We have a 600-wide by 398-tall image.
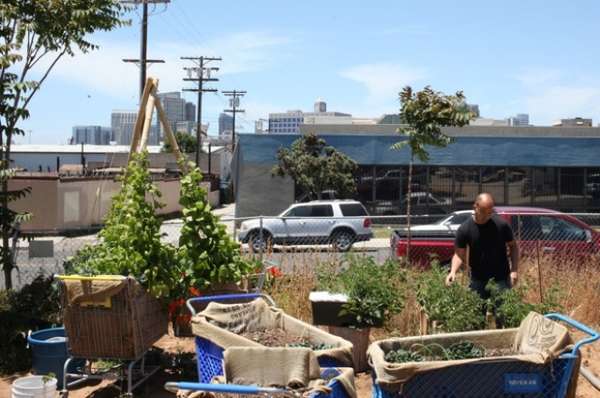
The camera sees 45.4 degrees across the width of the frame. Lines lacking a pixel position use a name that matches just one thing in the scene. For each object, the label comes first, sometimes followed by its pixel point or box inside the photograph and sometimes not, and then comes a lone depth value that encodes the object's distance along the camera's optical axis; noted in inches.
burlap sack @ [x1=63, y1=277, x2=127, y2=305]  236.8
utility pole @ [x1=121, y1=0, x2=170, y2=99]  1218.6
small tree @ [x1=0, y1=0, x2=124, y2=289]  339.3
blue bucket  275.9
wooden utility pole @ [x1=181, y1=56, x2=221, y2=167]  2004.2
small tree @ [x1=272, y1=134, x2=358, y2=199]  1214.9
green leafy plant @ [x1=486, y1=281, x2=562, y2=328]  241.4
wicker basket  241.6
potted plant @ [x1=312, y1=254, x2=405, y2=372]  275.3
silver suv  782.5
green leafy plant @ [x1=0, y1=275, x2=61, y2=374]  298.7
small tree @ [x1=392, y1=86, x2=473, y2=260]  474.6
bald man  282.5
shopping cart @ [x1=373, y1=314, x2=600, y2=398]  170.1
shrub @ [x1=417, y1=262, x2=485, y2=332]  239.1
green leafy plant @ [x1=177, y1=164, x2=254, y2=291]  281.4
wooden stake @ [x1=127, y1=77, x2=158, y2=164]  340.5
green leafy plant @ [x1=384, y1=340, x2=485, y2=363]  184.9
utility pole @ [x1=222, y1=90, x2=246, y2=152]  2603.3
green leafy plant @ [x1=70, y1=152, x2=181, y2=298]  263.4
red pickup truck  526.0
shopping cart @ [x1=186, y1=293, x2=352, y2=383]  187.2
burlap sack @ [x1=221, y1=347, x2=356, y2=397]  161.9
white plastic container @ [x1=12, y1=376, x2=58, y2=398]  237.1
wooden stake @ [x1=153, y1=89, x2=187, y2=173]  335.3
